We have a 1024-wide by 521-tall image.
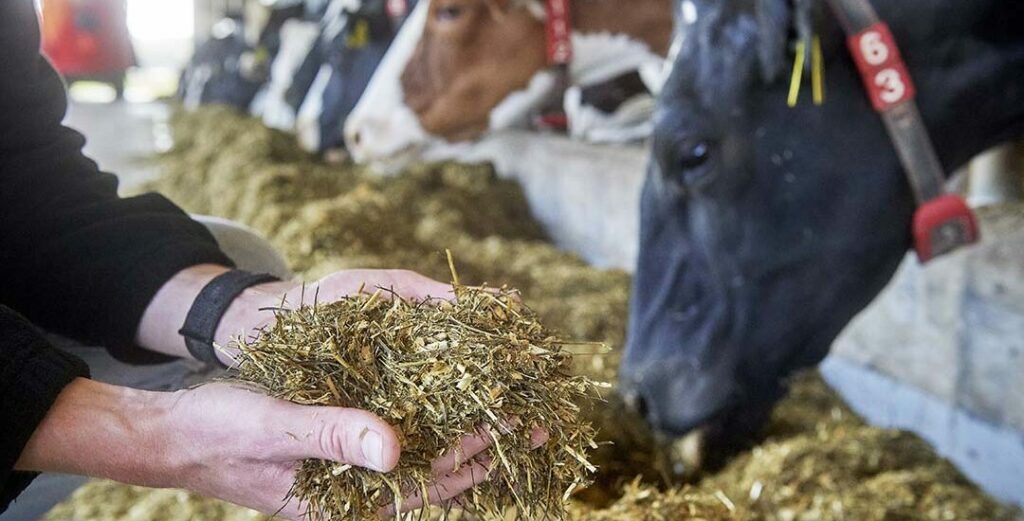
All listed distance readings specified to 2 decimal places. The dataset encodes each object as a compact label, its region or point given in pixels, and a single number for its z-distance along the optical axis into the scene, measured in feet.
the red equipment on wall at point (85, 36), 35.42
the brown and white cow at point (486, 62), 13.05
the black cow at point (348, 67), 19.74
